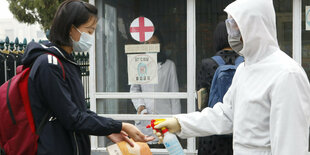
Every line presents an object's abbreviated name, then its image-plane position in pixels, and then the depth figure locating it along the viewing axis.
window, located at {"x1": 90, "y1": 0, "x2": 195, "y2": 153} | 6.12
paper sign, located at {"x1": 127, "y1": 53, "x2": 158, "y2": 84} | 6.08
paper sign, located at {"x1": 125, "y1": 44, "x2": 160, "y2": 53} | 6.08
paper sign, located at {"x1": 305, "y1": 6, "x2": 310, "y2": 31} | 5.91
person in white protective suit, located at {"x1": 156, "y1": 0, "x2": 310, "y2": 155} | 1.96
